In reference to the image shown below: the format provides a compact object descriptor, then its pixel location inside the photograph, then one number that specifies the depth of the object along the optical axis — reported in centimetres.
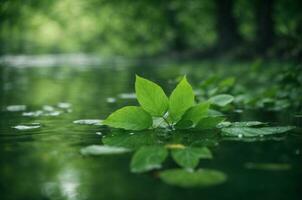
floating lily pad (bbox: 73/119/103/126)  266
